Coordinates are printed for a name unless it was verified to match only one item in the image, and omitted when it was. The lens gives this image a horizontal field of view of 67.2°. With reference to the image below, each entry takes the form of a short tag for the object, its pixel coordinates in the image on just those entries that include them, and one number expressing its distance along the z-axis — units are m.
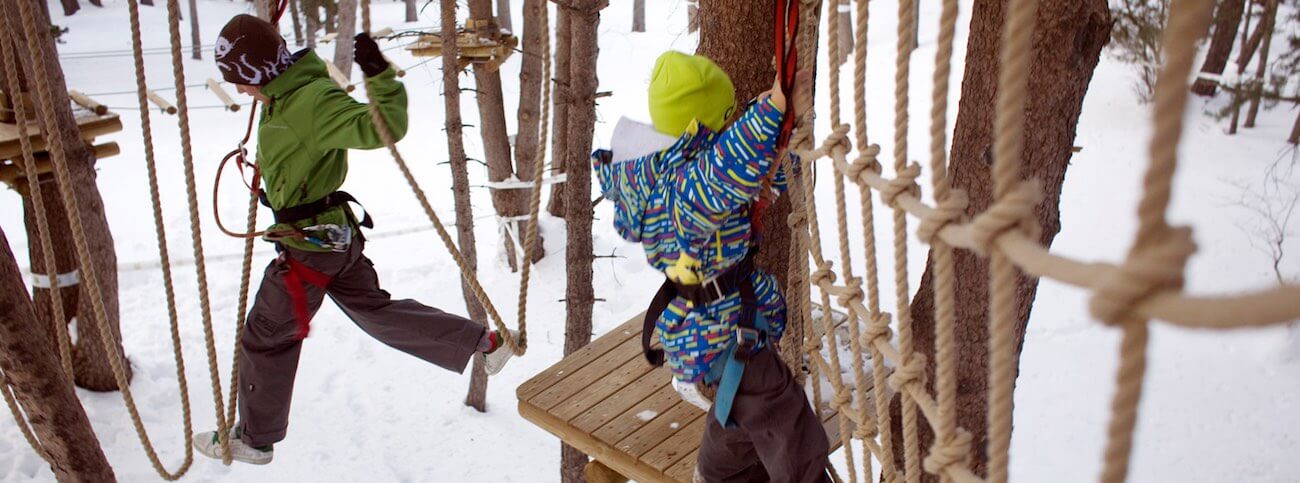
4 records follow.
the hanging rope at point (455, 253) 2.00
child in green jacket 1.86
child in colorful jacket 1.46
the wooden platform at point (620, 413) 2.20
